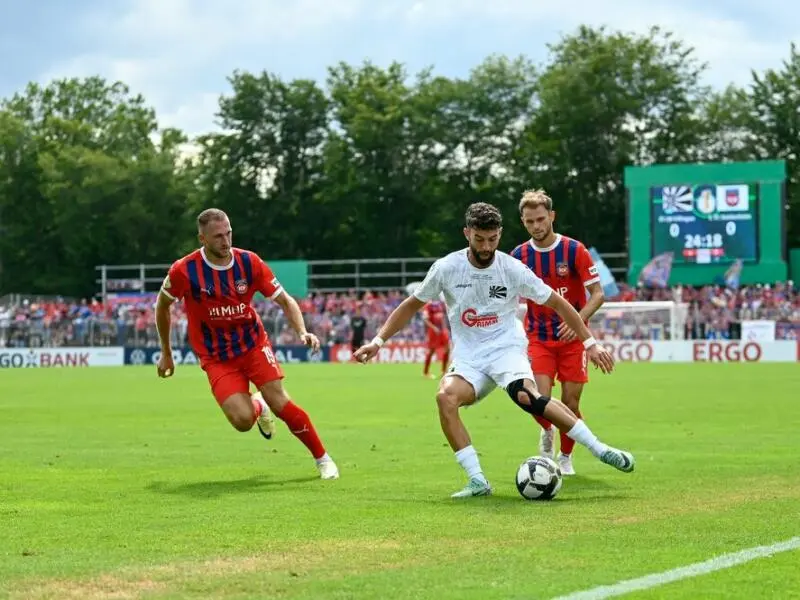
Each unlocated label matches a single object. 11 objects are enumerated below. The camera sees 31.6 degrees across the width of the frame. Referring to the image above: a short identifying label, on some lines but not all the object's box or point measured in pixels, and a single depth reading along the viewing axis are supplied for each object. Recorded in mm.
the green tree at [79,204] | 90188
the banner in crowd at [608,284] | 53041
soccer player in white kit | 10438
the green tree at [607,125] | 76625
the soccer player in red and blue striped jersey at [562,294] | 12156
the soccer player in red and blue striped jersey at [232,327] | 12180
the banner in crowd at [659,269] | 52062
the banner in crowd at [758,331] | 48750
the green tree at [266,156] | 84000
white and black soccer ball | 10109
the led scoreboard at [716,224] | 51438
